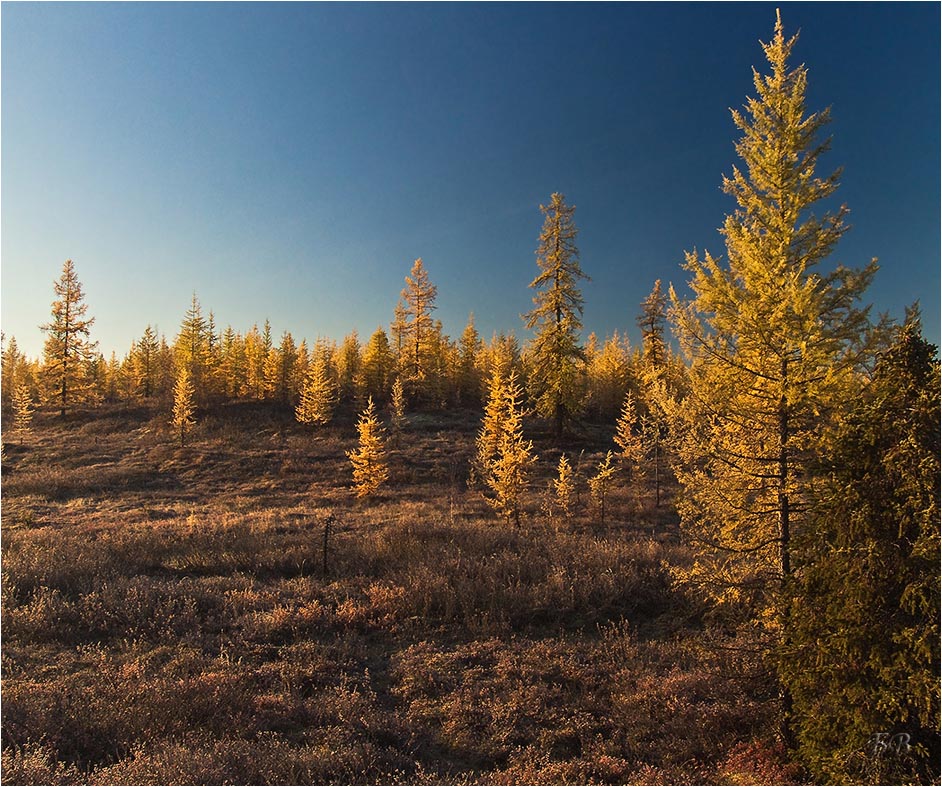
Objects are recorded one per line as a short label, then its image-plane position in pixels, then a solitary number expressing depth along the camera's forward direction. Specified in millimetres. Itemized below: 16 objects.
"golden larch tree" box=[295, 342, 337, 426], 42031
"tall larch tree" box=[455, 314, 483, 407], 55500
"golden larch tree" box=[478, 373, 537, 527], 19359
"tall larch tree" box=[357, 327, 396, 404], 54875
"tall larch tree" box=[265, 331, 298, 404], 53625
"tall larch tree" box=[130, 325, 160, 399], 55938
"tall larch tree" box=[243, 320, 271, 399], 55250
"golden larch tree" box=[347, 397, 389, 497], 24016
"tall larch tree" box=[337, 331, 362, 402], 57269
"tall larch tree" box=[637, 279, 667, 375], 45344
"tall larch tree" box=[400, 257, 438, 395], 49281
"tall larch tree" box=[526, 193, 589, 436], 32312
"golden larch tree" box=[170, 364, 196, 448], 37569
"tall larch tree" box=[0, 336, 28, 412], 57344
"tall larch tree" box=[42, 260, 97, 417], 45000
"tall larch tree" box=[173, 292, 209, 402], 55275
